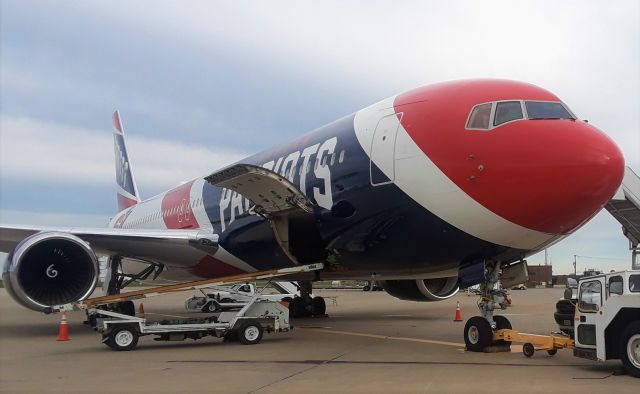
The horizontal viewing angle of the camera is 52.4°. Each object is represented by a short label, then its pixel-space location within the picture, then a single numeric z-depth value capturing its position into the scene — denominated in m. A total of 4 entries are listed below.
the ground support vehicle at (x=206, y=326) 10.30
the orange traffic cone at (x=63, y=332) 12.13
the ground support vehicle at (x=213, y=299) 20.89
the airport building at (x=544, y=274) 65.19
